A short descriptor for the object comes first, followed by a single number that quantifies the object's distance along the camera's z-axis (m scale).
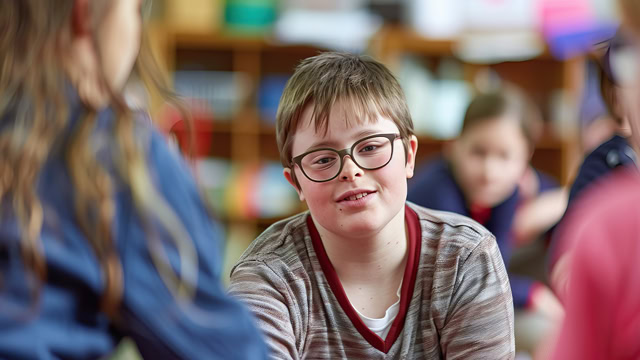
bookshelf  4.65
